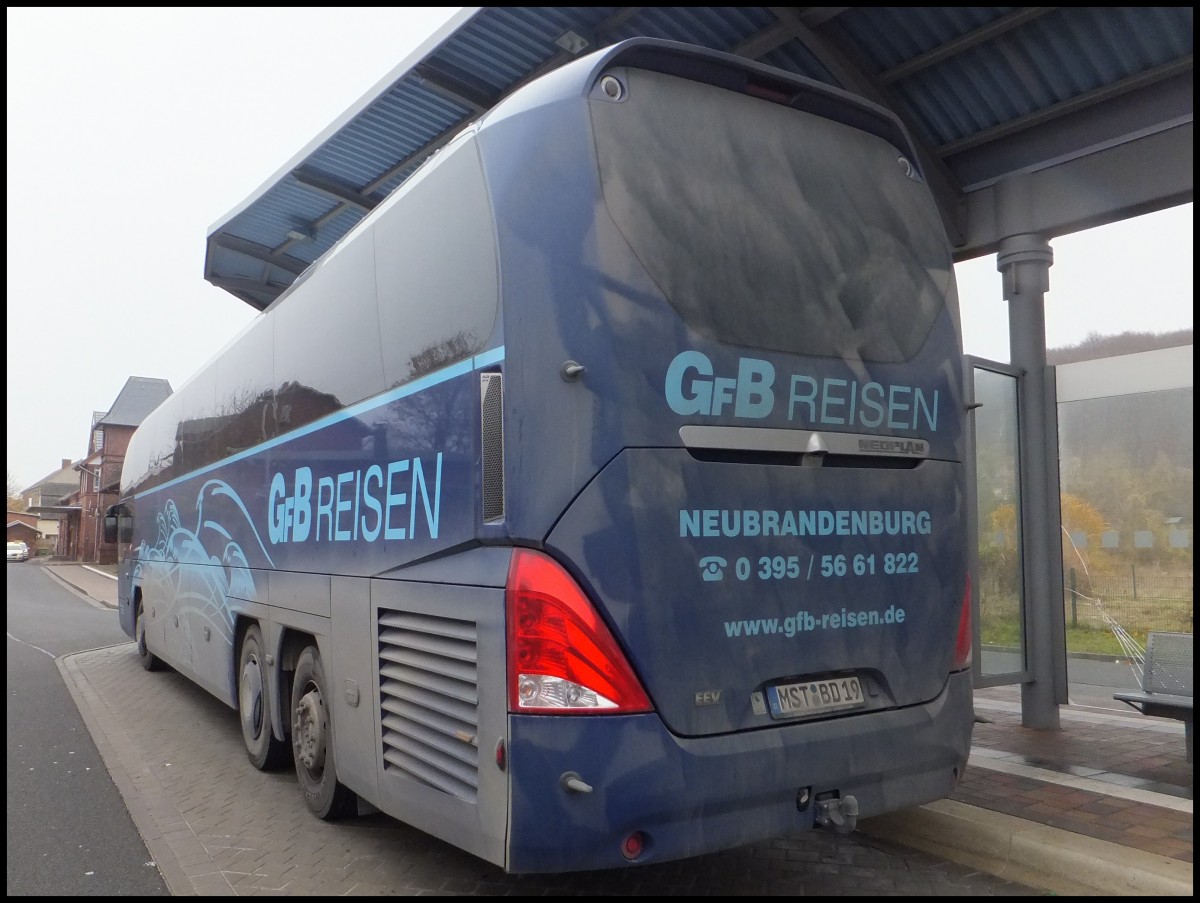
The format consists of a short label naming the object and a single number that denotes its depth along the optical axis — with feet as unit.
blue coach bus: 11.60
